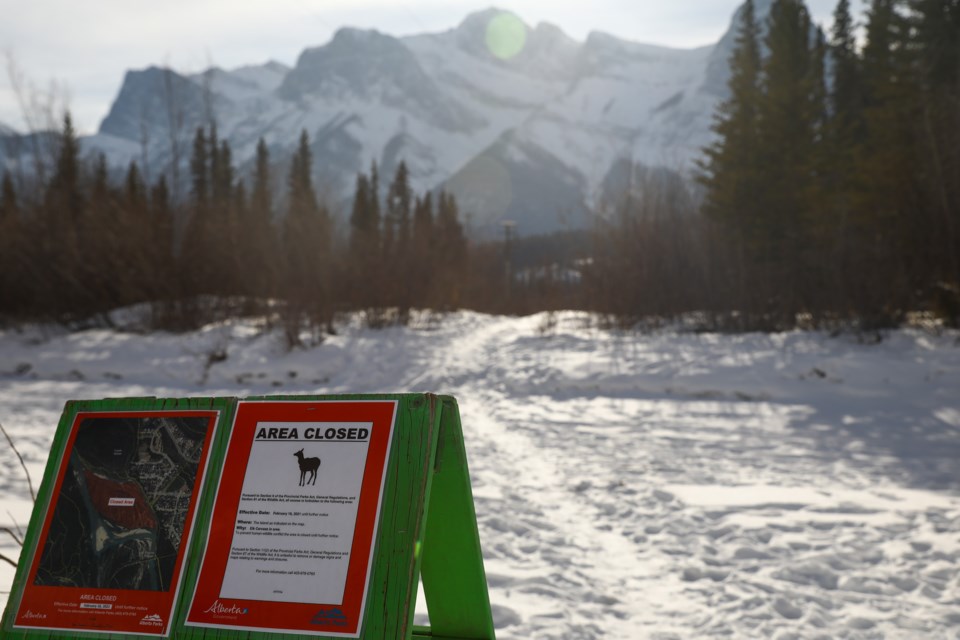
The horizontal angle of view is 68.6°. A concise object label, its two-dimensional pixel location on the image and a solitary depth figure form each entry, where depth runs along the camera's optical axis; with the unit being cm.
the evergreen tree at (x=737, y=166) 2972
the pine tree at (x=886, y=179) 1431
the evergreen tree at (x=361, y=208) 6688
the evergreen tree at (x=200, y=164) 6316
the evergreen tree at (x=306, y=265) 1750
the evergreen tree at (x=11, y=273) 2148
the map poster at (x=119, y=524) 206
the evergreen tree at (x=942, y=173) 1438
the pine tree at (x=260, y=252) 1951
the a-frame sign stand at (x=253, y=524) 194
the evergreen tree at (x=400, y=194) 7775
